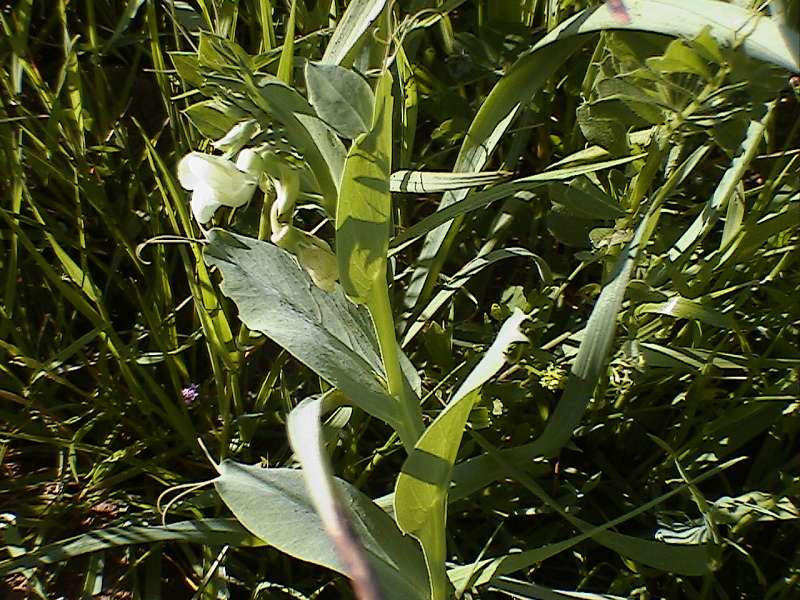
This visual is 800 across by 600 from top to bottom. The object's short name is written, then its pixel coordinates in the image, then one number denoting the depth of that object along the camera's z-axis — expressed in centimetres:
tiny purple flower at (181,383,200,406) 29
